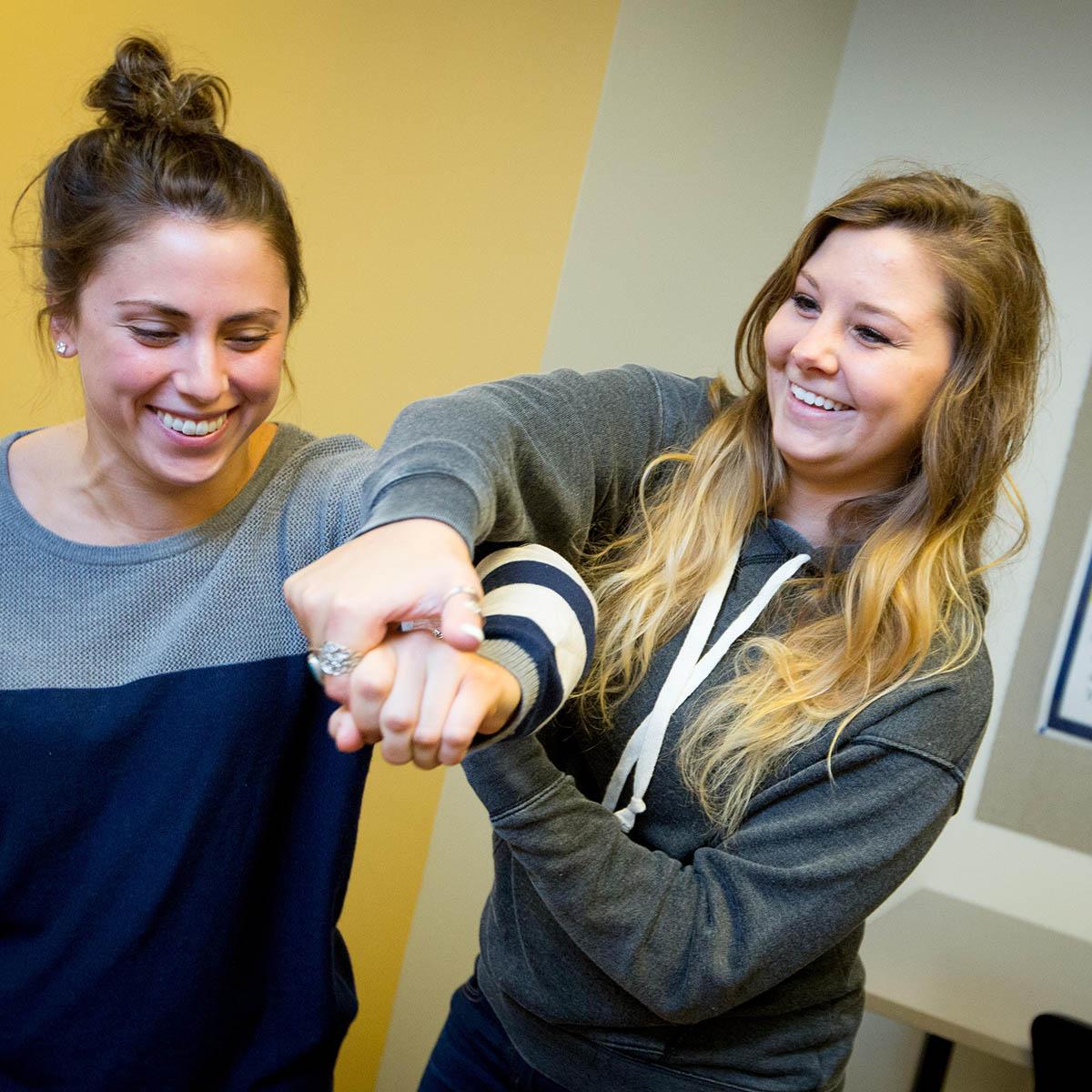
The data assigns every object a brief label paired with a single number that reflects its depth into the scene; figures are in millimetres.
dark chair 1889
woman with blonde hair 1117
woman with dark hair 1071
